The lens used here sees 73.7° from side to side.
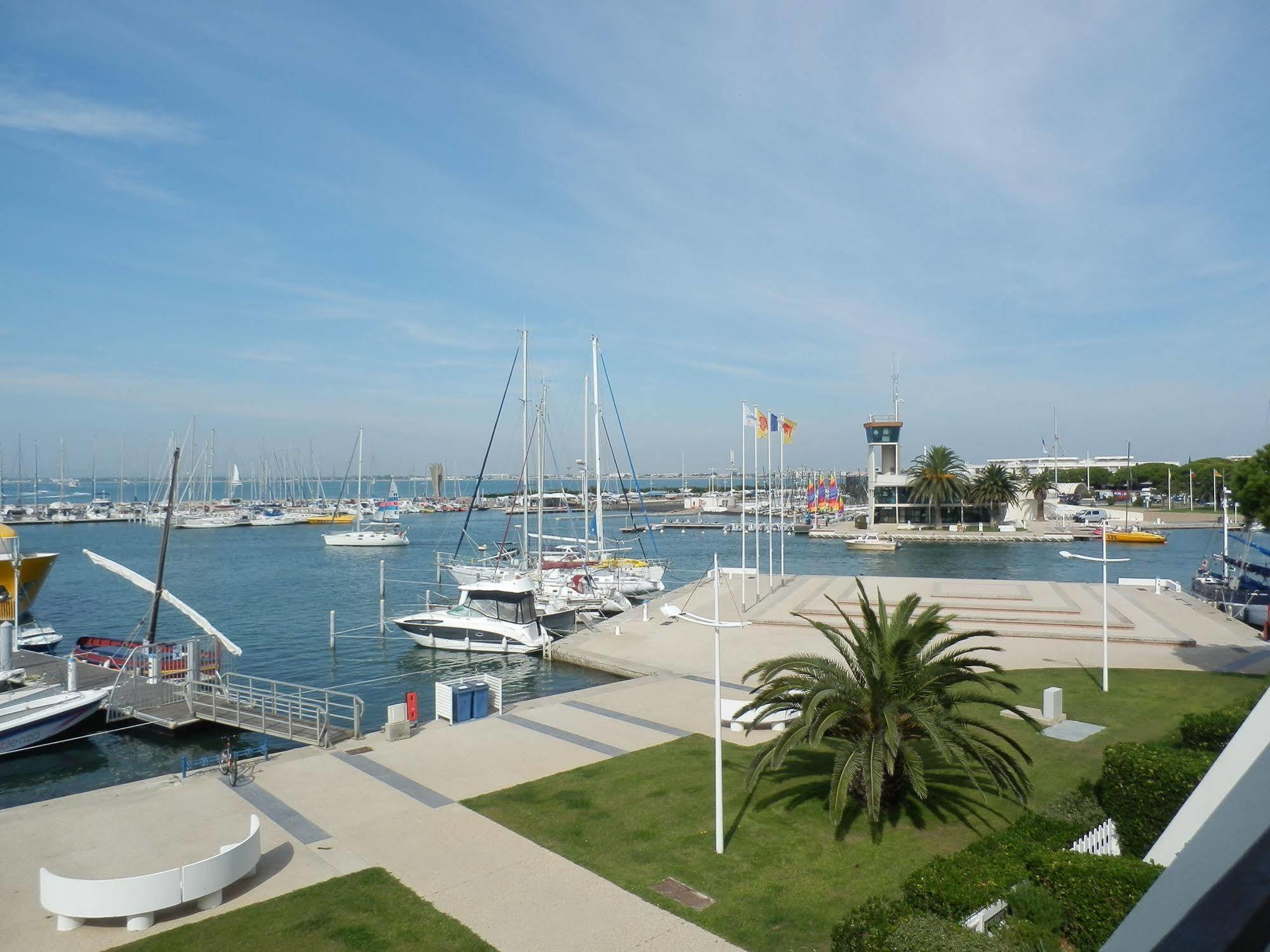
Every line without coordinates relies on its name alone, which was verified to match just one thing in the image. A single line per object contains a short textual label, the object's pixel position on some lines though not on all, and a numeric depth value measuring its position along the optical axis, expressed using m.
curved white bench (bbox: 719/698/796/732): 18.24
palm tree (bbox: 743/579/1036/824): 12.66
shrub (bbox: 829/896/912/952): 8.52
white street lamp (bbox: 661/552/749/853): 12.58
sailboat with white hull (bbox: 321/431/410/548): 89.12
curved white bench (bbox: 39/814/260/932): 10.81
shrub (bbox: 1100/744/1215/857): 11.80
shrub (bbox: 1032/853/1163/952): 8.78
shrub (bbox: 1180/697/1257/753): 14.30
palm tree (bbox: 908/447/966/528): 94.69
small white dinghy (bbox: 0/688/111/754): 21.28
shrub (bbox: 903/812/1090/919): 9.21
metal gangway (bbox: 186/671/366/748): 19.75
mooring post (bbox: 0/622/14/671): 25.55
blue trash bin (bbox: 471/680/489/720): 21.16
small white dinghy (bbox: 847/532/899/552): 84.75
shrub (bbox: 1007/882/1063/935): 9.13
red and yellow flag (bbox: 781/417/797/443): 43.72
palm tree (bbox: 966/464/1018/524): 95.94
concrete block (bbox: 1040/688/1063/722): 19.58
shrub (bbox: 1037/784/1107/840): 12.60
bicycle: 16.55
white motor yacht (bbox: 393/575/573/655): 34.41
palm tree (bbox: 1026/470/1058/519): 100.94
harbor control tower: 98.81
